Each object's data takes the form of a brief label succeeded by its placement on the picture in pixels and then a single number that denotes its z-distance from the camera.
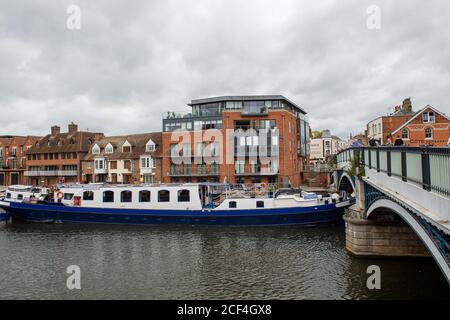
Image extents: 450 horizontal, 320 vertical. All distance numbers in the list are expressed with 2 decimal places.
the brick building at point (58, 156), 66.38
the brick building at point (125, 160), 58.94
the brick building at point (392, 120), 58.31
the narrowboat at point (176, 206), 33.09
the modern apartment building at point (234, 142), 53.53
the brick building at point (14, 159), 75.38
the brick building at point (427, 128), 50.88
